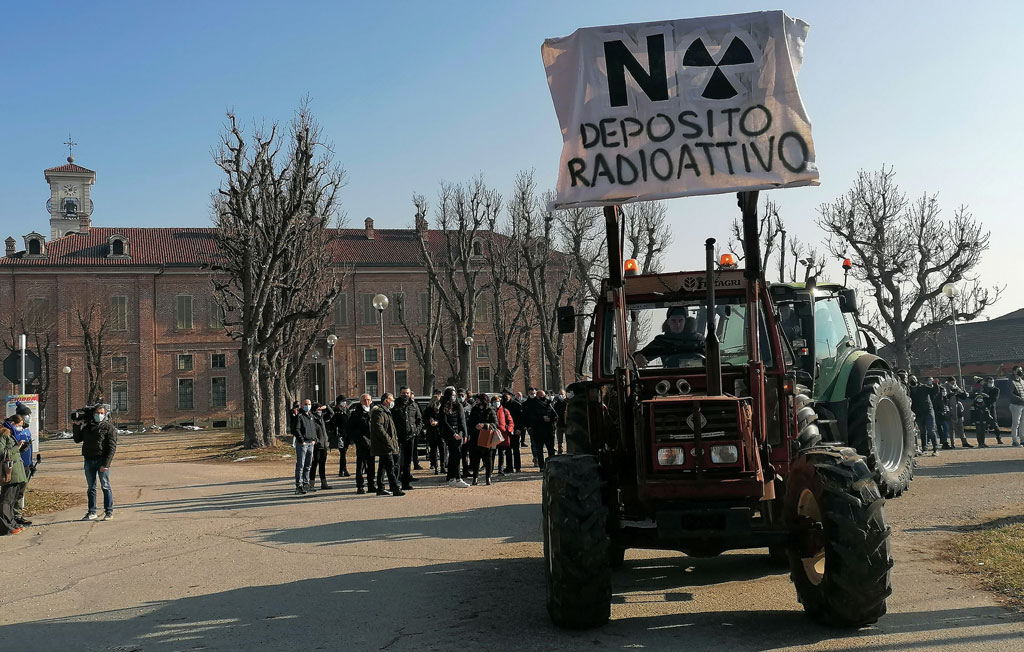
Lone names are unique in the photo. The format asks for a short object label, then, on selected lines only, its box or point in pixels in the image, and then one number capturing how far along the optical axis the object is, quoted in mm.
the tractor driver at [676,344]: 7488
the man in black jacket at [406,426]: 17219
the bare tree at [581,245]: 42906
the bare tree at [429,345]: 46312
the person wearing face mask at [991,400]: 24384
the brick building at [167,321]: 67125
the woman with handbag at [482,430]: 18219
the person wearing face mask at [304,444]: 17297
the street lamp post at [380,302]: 33250
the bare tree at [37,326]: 61688
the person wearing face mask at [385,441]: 16188
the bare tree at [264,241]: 30234
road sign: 20762
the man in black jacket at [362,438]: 17375
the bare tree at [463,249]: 44406
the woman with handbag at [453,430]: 18047
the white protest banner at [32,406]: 18666
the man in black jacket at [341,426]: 21031
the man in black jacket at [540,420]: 20078
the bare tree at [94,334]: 59156
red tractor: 6059
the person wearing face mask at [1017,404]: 22078
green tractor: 12047
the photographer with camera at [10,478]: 12789
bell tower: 77688
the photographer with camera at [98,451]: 14305
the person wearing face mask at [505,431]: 19219
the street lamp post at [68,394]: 66812
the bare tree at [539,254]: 44406
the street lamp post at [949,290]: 36688
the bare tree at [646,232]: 39841
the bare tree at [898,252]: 38062
